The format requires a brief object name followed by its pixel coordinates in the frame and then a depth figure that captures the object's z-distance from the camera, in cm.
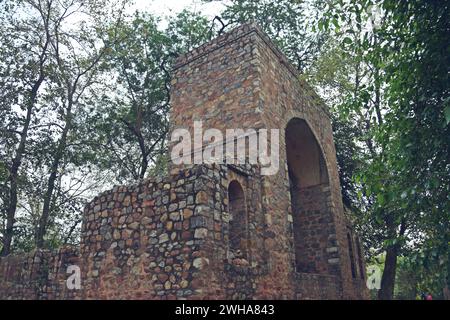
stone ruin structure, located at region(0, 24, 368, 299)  525
